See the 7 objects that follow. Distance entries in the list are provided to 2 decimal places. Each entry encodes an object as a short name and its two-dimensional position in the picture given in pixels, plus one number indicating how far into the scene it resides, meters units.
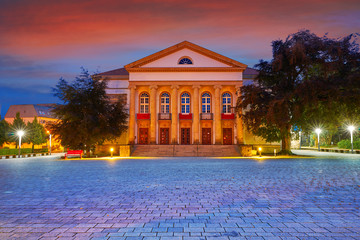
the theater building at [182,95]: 38.06
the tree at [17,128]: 55.19
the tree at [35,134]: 55.75
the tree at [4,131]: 54.50
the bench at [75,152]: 28.56
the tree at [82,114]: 27.78
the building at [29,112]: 81.56
